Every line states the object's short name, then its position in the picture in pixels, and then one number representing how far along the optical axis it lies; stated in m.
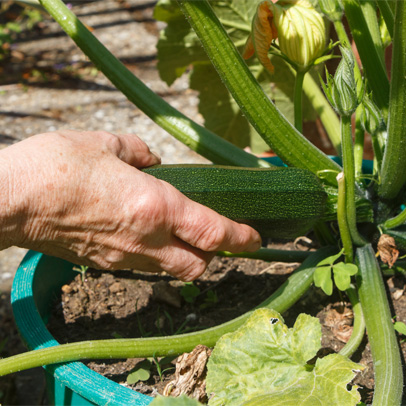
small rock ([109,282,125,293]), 0.91
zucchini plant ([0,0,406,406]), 0.74
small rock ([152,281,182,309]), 0.89
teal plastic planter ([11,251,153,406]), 0.75
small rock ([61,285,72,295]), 0.91
